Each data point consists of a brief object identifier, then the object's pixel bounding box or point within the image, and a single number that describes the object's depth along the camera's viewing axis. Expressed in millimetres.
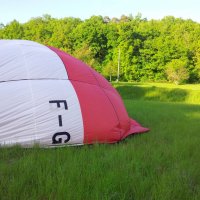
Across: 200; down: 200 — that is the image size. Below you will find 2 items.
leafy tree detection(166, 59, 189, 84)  53406
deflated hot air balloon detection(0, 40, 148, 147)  5395
